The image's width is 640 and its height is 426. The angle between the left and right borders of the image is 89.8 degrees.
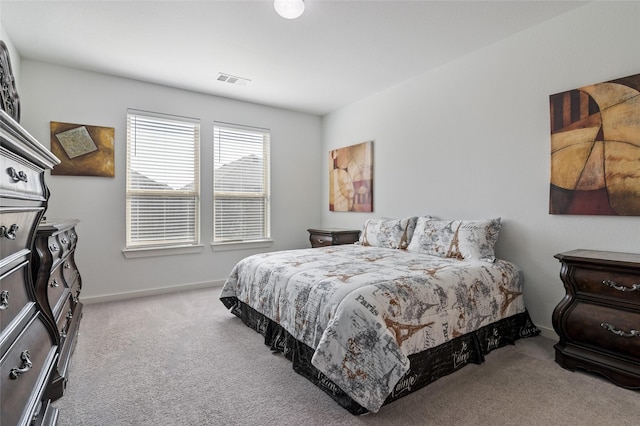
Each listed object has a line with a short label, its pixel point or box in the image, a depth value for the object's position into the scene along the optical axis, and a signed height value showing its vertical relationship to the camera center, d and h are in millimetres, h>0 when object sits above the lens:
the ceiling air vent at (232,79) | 3707 +1572
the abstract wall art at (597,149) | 2215 +457
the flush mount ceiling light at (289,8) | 2320 +1505
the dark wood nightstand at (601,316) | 1866 -654
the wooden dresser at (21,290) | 908 -257
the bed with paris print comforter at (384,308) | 1658 -623
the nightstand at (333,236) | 4301 -343
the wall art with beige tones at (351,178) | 4395 +488
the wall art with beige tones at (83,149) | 3387 +689
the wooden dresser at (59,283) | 1575 -412
